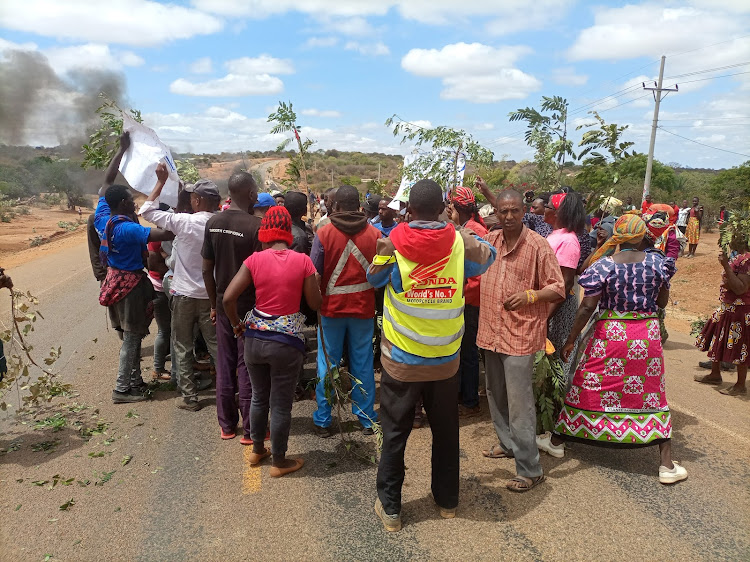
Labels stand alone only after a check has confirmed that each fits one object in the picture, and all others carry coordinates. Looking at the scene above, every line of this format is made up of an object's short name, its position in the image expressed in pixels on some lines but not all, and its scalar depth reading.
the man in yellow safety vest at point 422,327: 3.39
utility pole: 23.03
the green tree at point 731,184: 23.72
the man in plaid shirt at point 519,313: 3.89
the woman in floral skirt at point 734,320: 5.88
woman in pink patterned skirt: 4.09
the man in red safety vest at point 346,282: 4.60
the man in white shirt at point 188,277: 5.09
